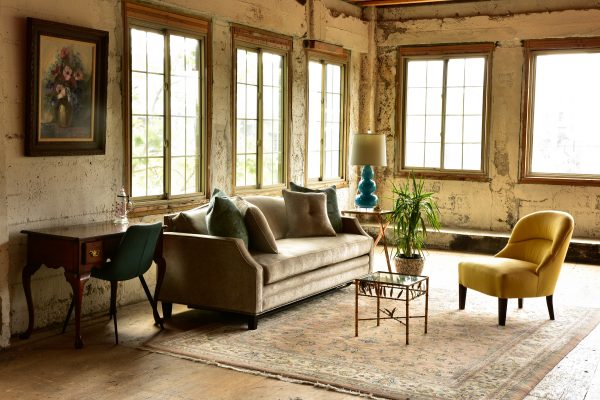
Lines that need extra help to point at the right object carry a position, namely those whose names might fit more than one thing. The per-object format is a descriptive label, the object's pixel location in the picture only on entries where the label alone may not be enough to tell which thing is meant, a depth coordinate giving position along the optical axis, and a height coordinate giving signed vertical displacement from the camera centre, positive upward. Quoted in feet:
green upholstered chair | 18.22 -2.58
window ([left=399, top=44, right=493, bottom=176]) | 33.99 +2.14
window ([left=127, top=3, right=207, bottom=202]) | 22.40 +1.32
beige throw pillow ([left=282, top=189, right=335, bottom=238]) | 24.73 -2.03
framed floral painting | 18.90 +1.55
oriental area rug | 15.90 -4.65
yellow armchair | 20.76 -3.04
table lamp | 28.09 -0.10
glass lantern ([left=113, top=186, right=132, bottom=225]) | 20.48 -1.61
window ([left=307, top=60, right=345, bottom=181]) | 32.14 +1.43
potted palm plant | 24.81 -2.39
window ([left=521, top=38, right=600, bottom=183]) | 32.22 +1.88
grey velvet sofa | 19.93 -3.29
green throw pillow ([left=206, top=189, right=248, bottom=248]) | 20.71 -1.85
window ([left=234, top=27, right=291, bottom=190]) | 27.12 +1.56
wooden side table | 26.21 -2.02
